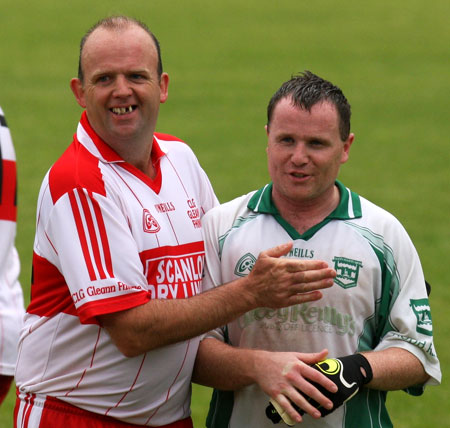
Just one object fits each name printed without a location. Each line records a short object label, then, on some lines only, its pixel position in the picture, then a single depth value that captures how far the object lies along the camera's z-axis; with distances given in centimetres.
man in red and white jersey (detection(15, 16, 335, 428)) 862
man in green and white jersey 893
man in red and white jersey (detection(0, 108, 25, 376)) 985
